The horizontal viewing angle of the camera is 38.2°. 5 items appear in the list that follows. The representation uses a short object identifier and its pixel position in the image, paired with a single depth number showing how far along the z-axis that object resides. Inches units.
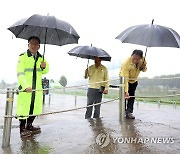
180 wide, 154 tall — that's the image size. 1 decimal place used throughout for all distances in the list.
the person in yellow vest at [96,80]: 248.7
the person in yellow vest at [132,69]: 212.1
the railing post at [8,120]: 146.1
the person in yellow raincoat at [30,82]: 161.8
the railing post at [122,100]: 209.8
